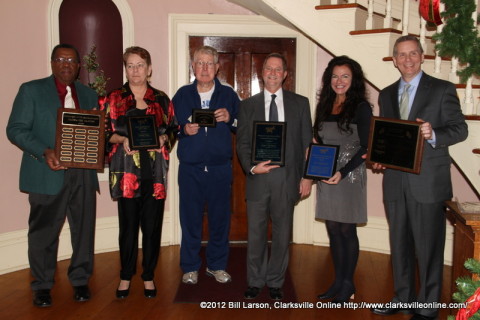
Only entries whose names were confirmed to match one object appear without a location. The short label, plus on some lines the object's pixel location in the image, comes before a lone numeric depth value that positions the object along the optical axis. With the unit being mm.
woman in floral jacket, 3176
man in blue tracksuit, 3439
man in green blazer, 3195
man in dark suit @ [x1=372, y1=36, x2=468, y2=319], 2852
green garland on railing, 2740
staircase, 3258
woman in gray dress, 3111
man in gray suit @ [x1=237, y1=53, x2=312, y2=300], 3213
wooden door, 4684
